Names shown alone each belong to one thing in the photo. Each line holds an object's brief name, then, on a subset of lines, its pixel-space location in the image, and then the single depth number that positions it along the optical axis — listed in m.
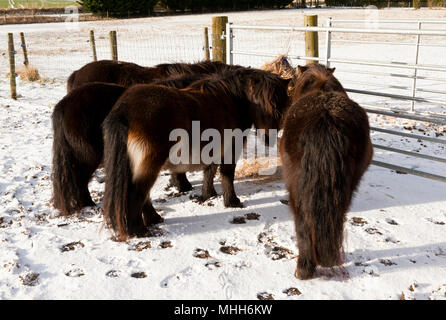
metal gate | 4.05
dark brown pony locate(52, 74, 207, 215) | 3.55
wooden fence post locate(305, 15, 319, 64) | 6.22
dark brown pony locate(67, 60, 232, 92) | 4.74
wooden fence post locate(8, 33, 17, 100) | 8.71
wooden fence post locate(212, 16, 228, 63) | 6.32
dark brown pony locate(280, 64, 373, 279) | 2.43
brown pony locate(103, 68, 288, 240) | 3.00
